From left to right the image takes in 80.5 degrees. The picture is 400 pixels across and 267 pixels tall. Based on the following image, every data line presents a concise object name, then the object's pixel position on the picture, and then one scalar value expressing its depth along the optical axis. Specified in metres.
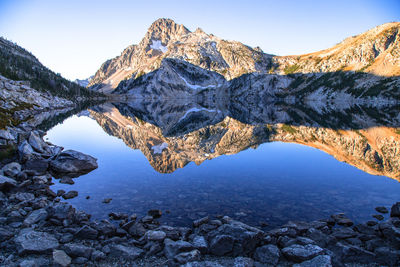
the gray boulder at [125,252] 10.29
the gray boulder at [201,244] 10.73
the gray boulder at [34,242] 9.80
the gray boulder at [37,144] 25.95
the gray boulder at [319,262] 9.13
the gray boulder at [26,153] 23.37
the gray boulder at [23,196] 15.87
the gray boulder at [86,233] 11.95
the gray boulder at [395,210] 15.22
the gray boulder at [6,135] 27.11
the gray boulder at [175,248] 10.46
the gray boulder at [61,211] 13.52
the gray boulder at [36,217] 12.89
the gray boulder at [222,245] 10.62
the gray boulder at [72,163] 23.34
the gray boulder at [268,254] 10.13
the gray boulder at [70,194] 17.94
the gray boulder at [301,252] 9.86
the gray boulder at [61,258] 9.27
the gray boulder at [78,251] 9.97
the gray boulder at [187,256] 9.70
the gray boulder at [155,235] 11.65
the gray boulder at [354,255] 10.31
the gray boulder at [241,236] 10.74
